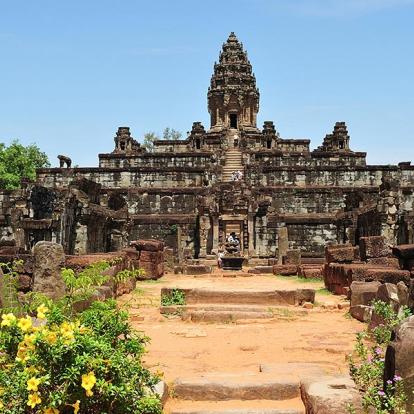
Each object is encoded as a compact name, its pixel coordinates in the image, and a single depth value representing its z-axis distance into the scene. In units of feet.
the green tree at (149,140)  229.29
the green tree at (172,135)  235.61
